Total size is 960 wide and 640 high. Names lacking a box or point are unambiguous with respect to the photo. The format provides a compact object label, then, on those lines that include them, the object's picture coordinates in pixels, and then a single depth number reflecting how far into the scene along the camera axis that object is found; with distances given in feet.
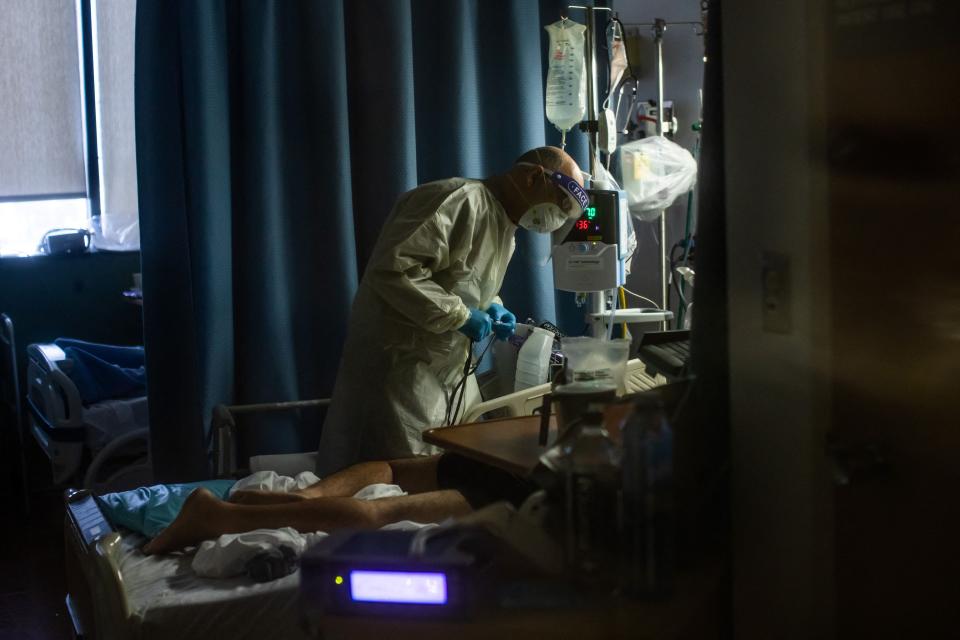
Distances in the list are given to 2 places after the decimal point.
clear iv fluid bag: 11.55
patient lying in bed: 6.70
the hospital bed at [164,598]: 5.91
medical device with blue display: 3.99
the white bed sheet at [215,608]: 5.91
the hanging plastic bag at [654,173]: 11.68
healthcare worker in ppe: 8.86
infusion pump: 10.31
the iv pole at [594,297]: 11.04
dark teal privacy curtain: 10.05
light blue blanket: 7.22
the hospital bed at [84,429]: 11.33
